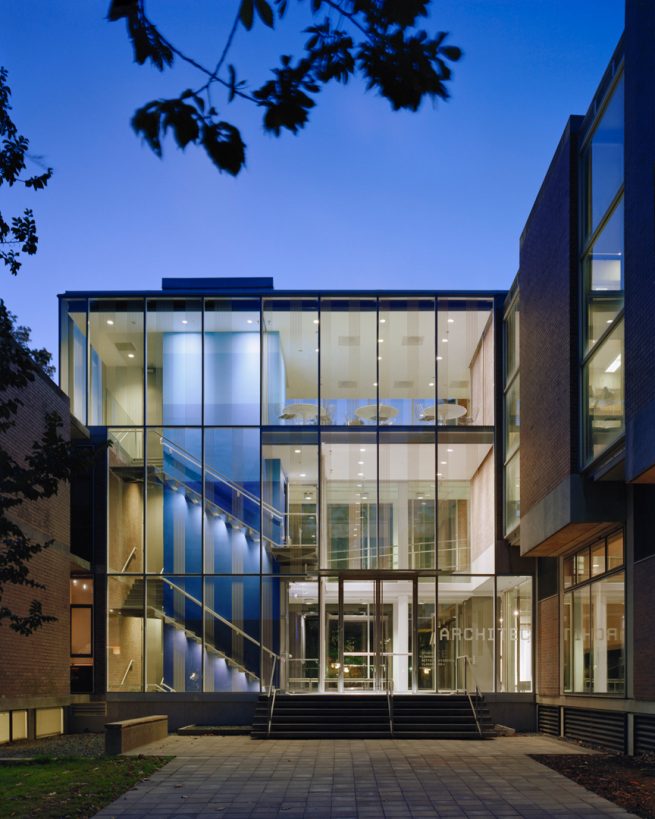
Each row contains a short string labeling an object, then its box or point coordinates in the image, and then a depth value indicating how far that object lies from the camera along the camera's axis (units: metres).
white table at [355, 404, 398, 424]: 24.91
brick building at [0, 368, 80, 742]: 19.25
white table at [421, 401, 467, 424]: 24.84
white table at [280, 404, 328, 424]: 24.88
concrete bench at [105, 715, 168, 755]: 16.89
